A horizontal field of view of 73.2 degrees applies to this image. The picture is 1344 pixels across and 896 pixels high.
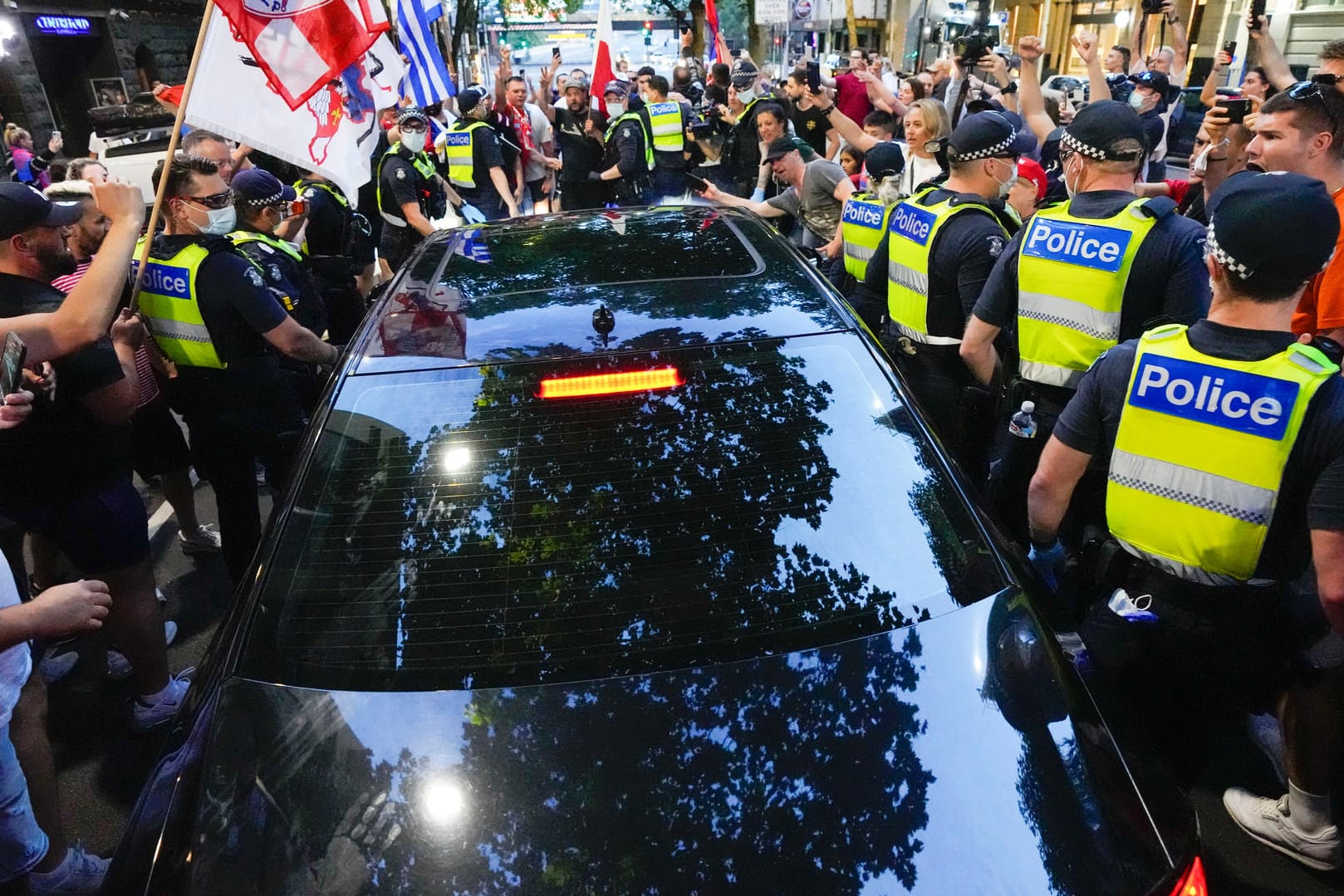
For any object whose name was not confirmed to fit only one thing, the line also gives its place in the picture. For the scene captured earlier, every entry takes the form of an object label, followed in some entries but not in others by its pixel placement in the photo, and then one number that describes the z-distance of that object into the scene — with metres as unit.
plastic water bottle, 3.12
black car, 1.47
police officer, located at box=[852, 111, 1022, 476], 3.82
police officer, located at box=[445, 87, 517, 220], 9.07
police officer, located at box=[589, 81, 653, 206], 9.49
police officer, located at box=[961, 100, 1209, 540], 3.05
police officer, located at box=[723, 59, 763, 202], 9.75
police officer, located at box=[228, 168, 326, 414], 4.37
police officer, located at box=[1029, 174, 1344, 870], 2.03
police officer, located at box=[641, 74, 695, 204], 10.00
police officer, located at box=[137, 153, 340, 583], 3.44
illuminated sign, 19.81
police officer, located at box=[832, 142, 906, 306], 4.80
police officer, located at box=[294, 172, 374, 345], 6.18
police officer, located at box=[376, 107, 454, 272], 7.41
